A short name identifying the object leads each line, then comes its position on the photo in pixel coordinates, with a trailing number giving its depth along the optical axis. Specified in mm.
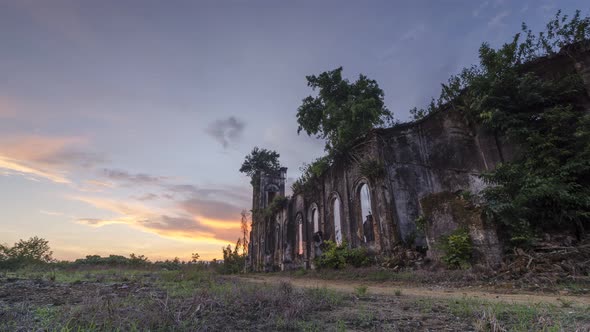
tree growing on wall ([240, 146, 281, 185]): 31989
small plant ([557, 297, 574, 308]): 3662
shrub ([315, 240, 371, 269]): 12844
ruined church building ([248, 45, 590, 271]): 9469
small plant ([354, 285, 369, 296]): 5145
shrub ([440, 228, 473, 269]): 8177
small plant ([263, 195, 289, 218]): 23444
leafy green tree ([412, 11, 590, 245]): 7855
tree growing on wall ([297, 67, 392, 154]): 17484
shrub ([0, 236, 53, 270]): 19578
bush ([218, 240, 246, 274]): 21781
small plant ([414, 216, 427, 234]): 10016
